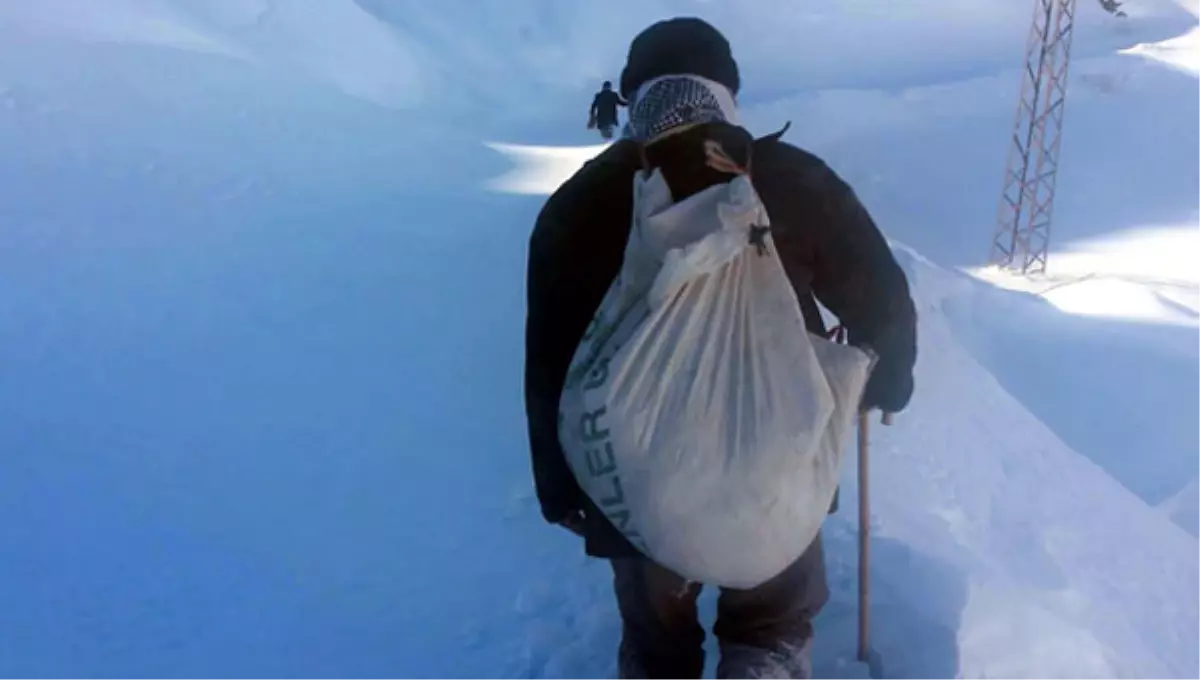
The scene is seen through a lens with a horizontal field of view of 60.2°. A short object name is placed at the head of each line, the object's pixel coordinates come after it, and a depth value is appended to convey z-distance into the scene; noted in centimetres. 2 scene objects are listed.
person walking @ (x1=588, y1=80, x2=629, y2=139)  1332
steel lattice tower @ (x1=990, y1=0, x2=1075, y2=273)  1228
